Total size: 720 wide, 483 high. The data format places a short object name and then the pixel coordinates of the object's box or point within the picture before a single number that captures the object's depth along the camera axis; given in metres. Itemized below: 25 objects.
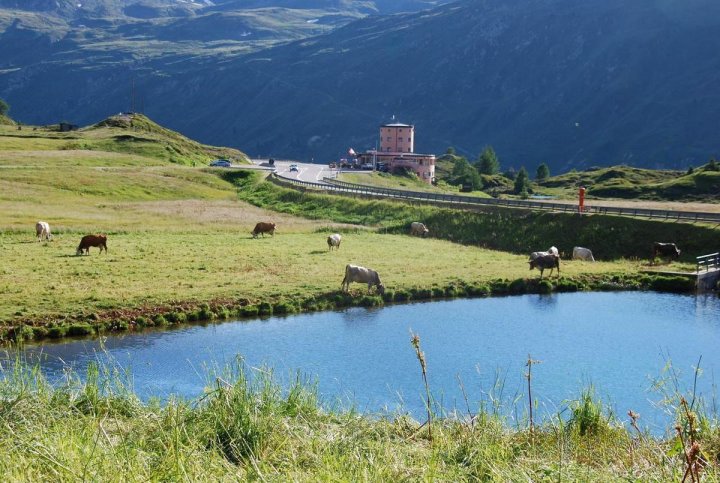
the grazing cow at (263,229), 64.81
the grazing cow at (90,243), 49.97
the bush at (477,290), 46.00
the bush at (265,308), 39.06
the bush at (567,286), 48.47
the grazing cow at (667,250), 55.69
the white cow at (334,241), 57.16
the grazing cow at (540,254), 51.54
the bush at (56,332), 33.22
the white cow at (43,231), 55.47
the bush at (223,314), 37.81
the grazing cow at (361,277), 43.12
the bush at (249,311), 38.59
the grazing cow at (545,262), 50.25
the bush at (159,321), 35.94
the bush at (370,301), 42.22
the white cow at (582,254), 58.26
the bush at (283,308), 39.56
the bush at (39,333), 32.84
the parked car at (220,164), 139.25
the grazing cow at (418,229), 71.44
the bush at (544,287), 47.62
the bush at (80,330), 33.69
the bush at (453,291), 45.19
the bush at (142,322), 35.38
